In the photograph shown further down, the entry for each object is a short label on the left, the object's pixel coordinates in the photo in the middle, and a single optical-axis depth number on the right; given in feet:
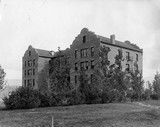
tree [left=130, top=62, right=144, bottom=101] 108.99
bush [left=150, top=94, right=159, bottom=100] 128.05
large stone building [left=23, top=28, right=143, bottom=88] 132.36
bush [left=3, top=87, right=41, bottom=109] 64.90
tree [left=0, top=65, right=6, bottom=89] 89.74
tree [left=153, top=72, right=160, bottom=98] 135.37
